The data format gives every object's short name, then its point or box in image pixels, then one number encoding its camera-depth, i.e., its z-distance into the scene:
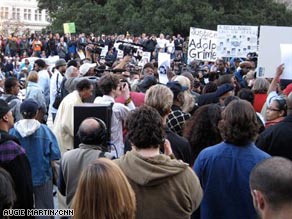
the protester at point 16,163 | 5.13
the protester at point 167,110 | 5.06
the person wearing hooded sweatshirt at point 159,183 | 3.79
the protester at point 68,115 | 7.55
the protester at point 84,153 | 4.76
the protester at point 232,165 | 4.32
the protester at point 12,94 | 8.20
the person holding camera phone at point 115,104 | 6.92
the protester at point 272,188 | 2.57
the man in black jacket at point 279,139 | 5.30
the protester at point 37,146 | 6.29
